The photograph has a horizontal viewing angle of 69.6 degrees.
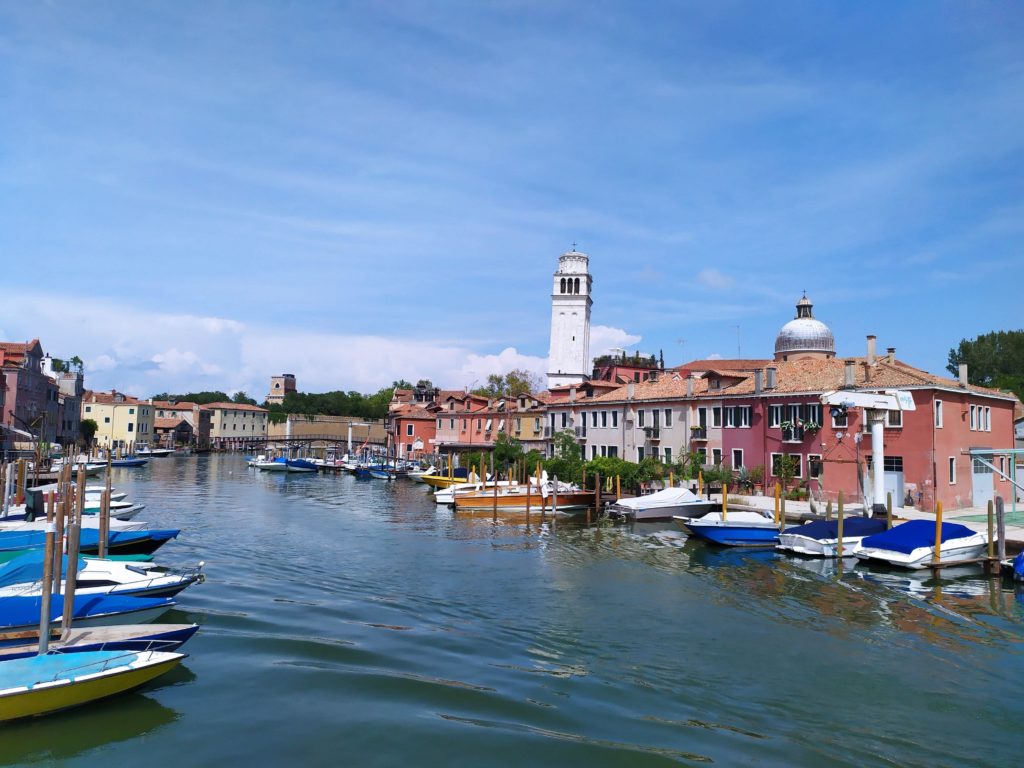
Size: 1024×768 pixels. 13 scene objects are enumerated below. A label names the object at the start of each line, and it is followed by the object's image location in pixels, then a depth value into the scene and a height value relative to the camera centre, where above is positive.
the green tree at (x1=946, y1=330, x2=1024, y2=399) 73.12 +9.08
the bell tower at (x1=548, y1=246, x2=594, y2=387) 78.00 +11.55
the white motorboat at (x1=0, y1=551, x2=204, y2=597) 14.41 -3.12
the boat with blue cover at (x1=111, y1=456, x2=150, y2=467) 75.56 -3.23
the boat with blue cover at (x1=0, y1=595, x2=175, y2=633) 12.45 -3.28
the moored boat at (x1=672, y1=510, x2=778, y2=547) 28.45 -3.41
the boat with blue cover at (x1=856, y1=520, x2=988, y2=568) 22.80 -3.11
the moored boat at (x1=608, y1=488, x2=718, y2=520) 35.19 -3.08
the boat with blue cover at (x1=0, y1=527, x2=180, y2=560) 20.27 -3.25
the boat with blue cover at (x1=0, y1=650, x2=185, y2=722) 10.45 -3.64
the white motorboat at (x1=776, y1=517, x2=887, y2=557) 25.05 -3.19
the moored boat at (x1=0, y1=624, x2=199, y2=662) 11.55 -3.38
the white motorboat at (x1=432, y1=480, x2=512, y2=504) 42.18 -3.07
